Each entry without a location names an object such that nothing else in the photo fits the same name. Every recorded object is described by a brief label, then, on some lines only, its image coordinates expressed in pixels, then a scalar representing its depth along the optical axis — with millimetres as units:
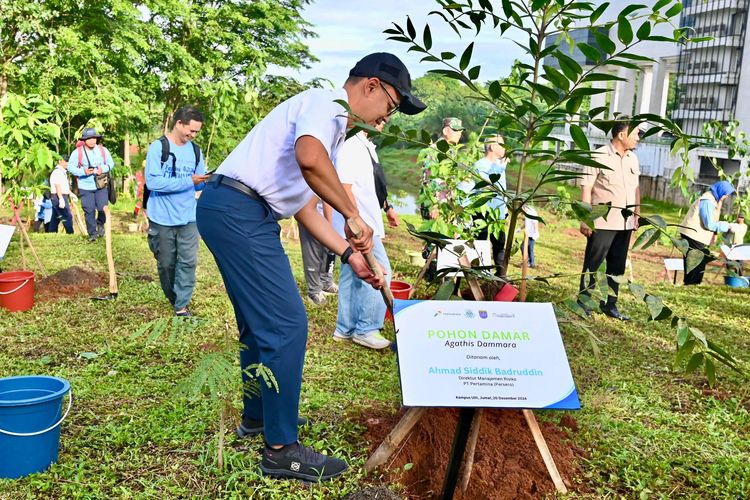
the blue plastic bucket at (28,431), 2820
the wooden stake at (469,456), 2826
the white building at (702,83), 28283
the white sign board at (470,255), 6000
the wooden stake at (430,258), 3686
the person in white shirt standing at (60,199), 11492
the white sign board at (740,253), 7793
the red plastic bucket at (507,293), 3109
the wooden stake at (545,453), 2871
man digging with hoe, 2717
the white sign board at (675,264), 8656
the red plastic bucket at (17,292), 5707
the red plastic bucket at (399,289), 5550
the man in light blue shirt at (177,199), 5383
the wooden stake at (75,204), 10112
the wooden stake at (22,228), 6729
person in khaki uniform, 5805
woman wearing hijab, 8141
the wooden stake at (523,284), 2855
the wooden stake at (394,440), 2910
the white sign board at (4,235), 5840
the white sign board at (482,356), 2561
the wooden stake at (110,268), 6355
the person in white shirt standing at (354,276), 4828
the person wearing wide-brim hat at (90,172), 10016
